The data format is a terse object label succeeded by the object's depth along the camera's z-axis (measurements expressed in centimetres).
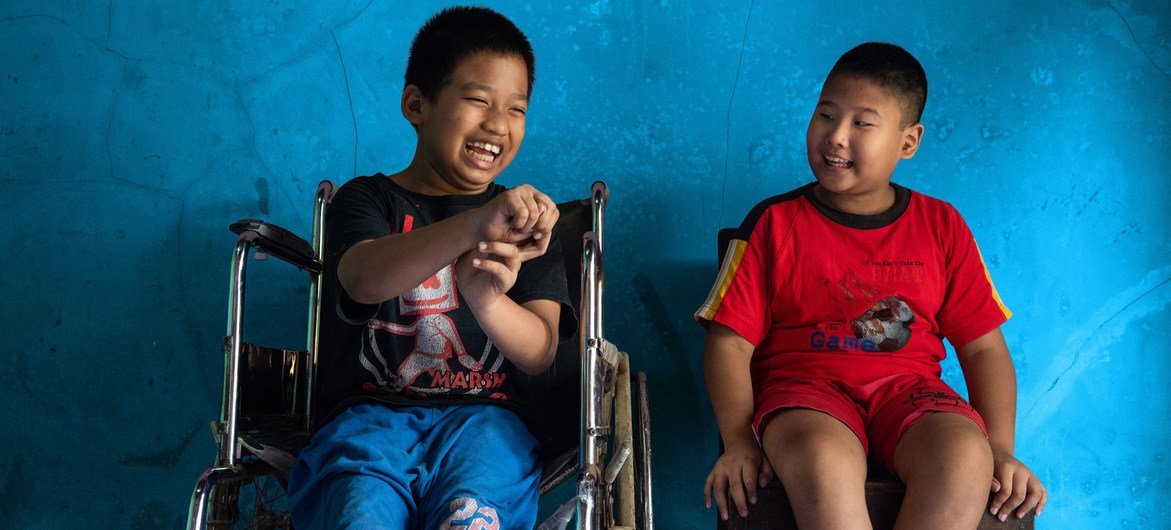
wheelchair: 128
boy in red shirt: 151
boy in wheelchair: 120
